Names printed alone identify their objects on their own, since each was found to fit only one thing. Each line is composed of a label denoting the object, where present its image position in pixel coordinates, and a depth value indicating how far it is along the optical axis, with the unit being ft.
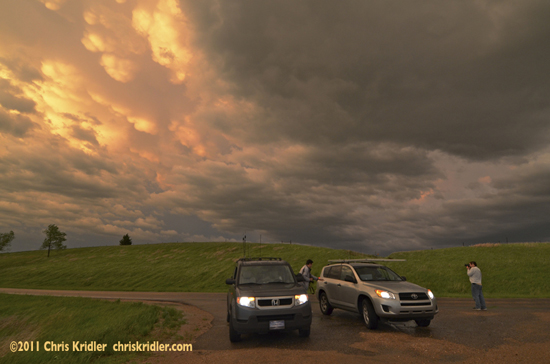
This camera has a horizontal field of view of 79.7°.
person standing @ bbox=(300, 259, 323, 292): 50.88
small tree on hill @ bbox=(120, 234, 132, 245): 369.75
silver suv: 31.94
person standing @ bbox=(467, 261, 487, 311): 47.24
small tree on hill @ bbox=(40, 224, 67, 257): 278.05
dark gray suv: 27.17
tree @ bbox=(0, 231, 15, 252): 302.66
